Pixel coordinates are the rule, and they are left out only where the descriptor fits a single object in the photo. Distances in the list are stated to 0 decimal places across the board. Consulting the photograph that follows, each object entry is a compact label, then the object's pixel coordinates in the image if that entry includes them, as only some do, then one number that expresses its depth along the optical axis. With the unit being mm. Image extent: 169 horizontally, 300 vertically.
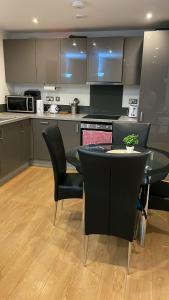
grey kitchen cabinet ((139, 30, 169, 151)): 3318
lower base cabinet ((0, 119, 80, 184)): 3506
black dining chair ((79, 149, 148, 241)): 1548
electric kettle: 4348
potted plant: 2232
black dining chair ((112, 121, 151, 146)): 2846
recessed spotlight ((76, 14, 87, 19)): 3180
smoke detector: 2634
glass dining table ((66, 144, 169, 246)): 1926
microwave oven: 4246
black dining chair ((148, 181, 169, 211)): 2156
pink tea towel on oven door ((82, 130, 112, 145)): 3799
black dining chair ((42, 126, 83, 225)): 2264
